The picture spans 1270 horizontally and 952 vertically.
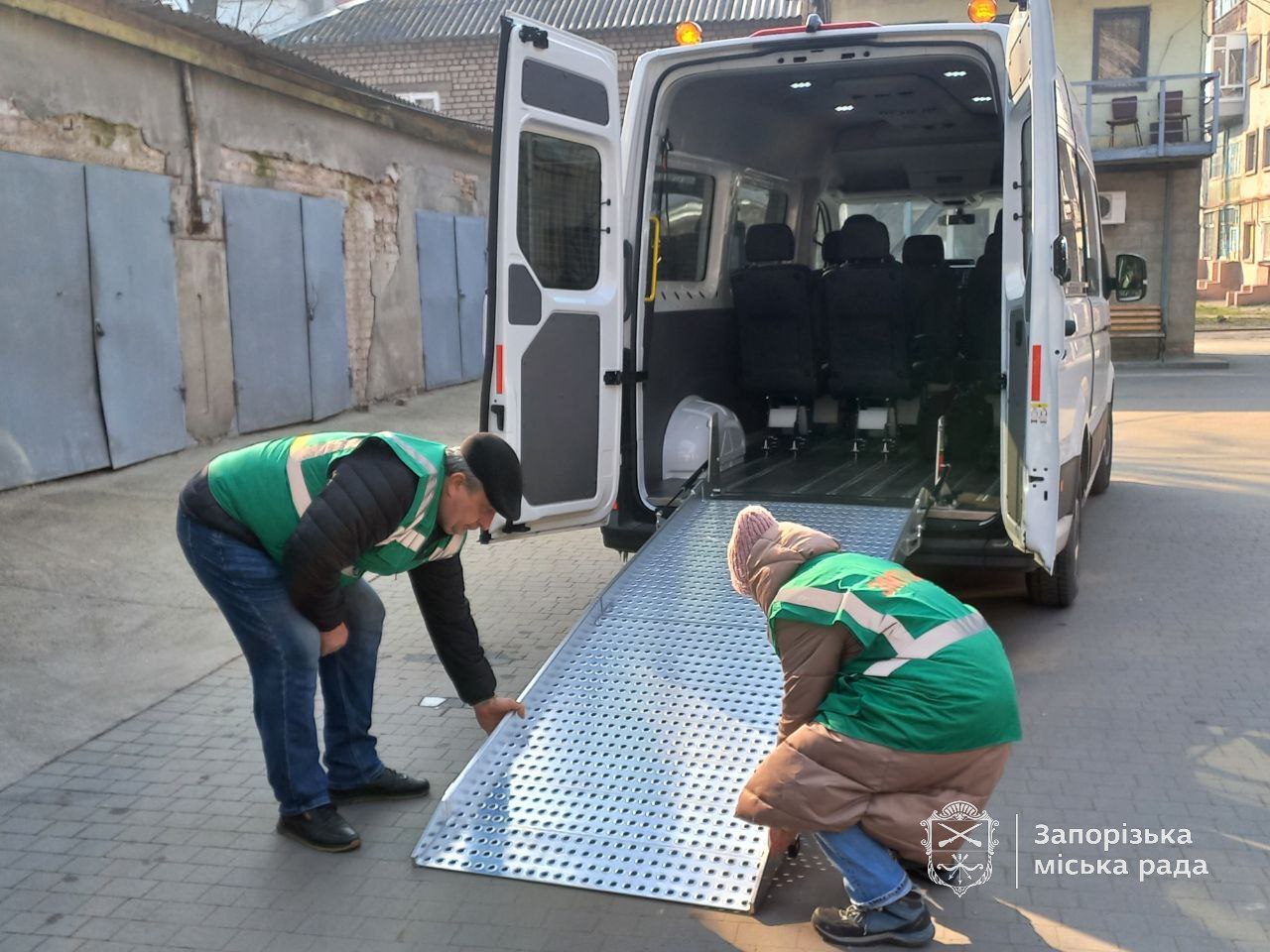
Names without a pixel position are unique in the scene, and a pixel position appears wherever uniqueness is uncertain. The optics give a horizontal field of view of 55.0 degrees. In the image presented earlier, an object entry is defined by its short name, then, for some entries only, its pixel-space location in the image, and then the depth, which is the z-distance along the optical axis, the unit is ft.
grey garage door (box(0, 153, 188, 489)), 24.54
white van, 16.58
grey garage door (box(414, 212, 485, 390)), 45.11
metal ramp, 11.49
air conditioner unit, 64.49
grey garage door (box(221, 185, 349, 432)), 32.99
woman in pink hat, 9.92
